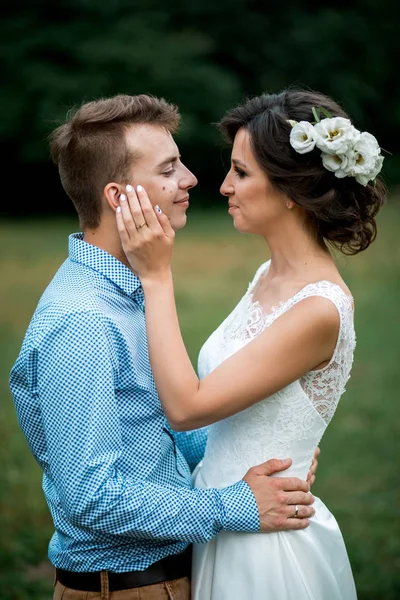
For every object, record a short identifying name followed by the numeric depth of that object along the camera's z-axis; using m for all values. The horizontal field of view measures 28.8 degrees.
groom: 2.53
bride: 2.71
